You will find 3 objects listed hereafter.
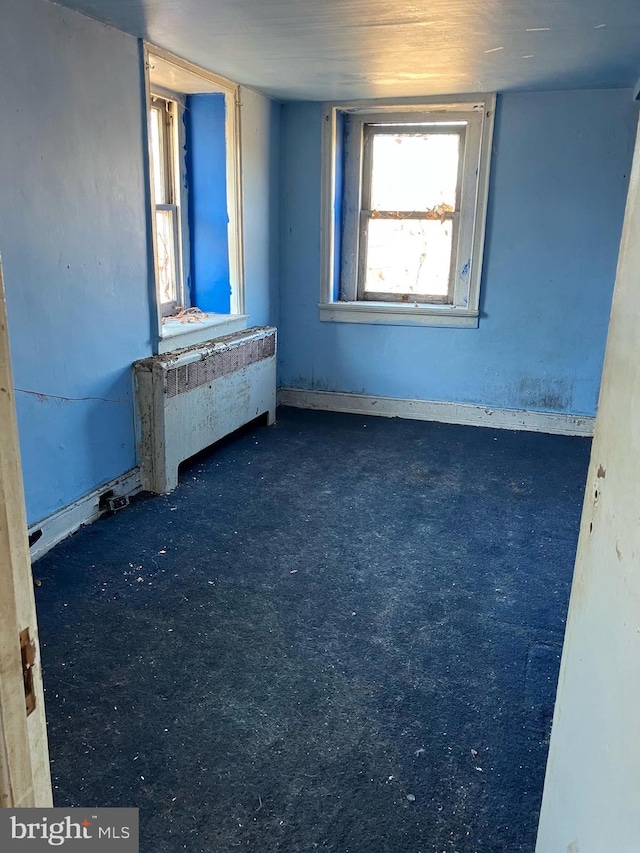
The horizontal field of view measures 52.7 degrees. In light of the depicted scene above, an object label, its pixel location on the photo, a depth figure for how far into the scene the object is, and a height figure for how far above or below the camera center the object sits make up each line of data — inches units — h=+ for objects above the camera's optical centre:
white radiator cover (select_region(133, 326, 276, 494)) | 132.2 -37.4
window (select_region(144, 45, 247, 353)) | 155.1 +4.7
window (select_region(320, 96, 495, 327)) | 176.6 +5.0
